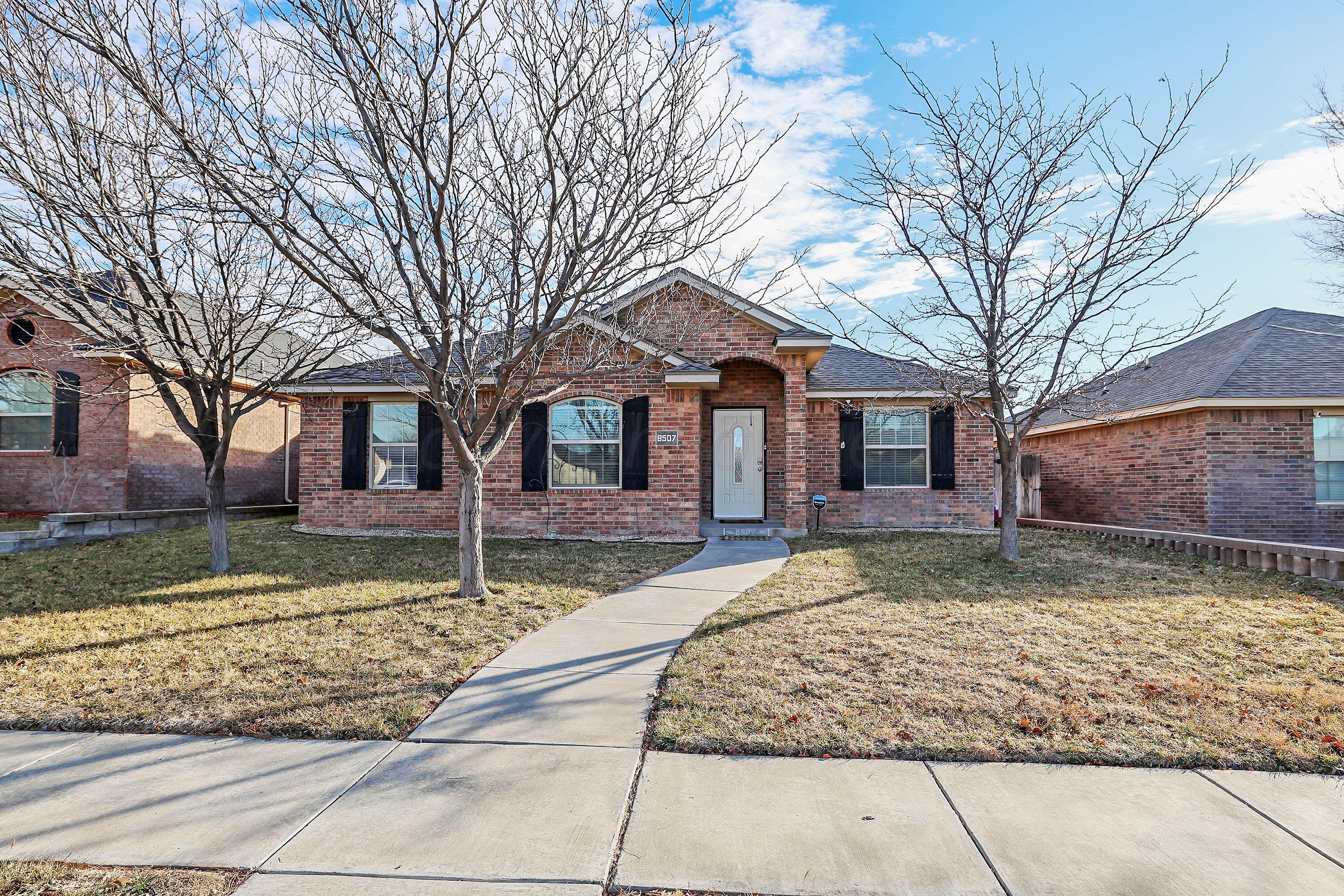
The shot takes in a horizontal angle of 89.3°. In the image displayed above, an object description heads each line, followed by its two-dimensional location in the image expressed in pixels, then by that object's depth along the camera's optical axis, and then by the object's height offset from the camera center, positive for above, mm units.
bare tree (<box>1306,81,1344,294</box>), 10227 +5203
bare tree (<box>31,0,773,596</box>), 5715 +2737
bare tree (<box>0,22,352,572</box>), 6168 +2263
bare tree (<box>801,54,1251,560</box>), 8930 +2576
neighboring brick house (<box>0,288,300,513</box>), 13164 +579
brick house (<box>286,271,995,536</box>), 11859 +310
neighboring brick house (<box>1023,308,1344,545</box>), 11742 +447
